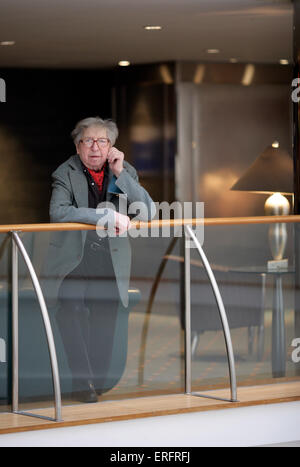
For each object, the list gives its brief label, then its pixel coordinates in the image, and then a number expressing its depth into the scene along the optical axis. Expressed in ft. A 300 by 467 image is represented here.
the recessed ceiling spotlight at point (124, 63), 43.22
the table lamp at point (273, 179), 29.21
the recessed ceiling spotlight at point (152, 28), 36.30
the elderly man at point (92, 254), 22.70
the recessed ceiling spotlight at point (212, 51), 41.53
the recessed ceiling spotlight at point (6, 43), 38.09
